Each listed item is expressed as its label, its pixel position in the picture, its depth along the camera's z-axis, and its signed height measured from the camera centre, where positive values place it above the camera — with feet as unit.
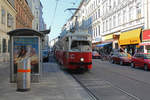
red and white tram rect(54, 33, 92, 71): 32.37 -0.17
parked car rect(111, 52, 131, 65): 51.97 -2.91
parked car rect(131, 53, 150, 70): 39.71 -3.03
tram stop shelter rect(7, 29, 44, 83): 22.89 +0.55
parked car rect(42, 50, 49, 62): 65.27 -2.79
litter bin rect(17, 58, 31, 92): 18.73 -3.47
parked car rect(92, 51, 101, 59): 87.10 -2.91
